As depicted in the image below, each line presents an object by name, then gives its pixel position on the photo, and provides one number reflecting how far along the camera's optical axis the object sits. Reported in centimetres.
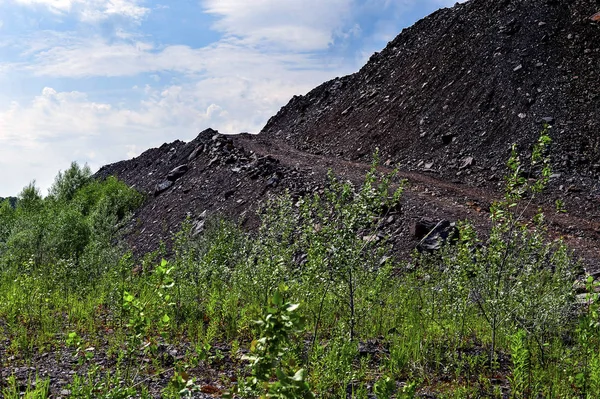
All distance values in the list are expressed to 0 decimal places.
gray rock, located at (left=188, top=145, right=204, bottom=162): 2412
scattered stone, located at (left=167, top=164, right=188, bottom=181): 2345
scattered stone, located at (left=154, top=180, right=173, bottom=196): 2305
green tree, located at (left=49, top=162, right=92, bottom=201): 2866
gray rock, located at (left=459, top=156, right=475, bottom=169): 1991
